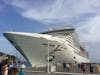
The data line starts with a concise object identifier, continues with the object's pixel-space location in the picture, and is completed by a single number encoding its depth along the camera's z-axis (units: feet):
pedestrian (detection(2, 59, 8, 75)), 8.92
